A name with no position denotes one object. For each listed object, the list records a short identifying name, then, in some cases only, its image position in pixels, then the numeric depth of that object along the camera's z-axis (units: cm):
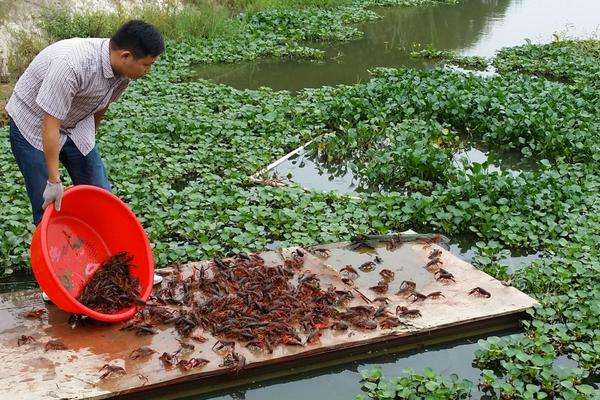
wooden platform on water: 394
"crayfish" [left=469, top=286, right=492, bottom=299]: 492
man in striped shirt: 405
